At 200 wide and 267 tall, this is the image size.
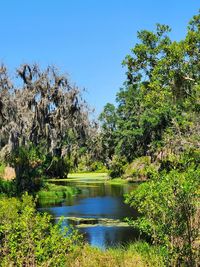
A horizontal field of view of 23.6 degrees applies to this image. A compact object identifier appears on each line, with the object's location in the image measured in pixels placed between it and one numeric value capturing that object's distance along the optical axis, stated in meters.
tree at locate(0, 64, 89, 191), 34.75
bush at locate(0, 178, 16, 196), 32.00
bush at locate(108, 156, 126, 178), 62.84
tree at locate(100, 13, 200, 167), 22.16
